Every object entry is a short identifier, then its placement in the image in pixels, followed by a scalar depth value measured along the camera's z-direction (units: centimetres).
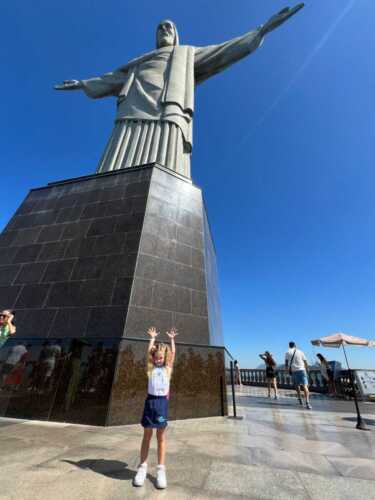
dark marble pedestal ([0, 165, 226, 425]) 570
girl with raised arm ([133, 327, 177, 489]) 272
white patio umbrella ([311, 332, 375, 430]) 943
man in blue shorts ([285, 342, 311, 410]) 859
